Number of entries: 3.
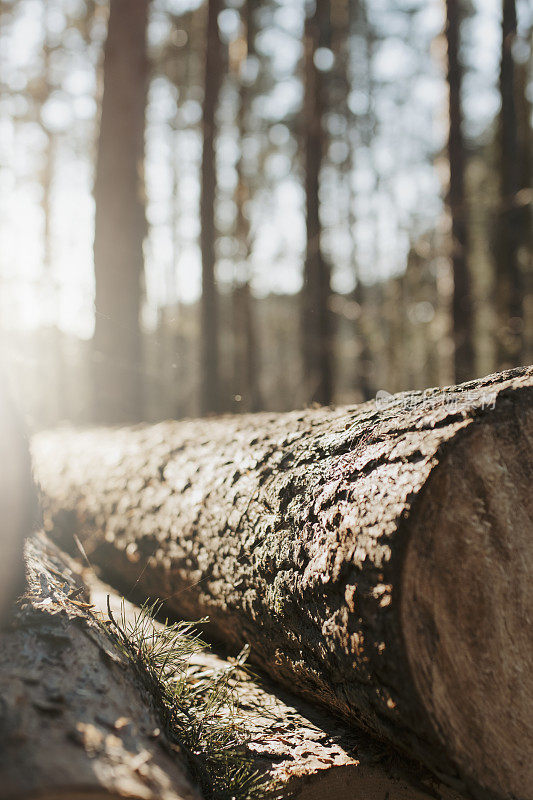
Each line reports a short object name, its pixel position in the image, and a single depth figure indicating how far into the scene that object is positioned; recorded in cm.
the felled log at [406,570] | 125
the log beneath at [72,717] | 104
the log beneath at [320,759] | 148
